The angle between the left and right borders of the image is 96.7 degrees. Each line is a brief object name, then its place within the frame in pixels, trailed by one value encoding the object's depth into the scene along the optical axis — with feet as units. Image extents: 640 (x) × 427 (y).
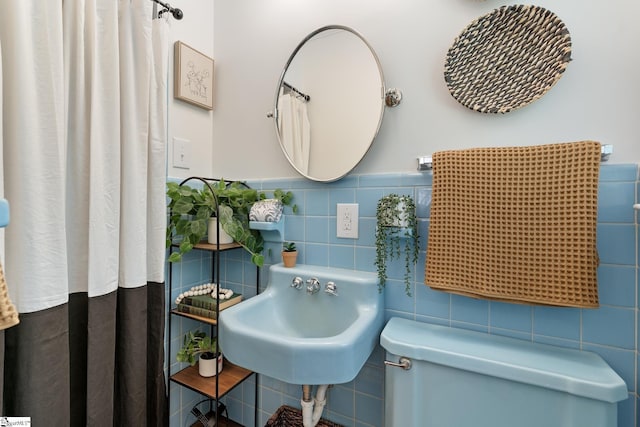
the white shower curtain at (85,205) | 2.28
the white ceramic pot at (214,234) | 3.71
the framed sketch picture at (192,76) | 3.99
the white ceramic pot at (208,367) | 3.78
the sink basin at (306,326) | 2.24
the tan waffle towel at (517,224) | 2.31
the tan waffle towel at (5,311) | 1.22
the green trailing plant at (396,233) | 2.97
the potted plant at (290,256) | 3.63
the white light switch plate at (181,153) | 4.00
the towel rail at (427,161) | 2.45
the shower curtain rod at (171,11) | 3.37
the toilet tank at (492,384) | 2.05
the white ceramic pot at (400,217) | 2.95
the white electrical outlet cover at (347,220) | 3.48
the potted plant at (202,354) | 3.79
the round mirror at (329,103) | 3.38
